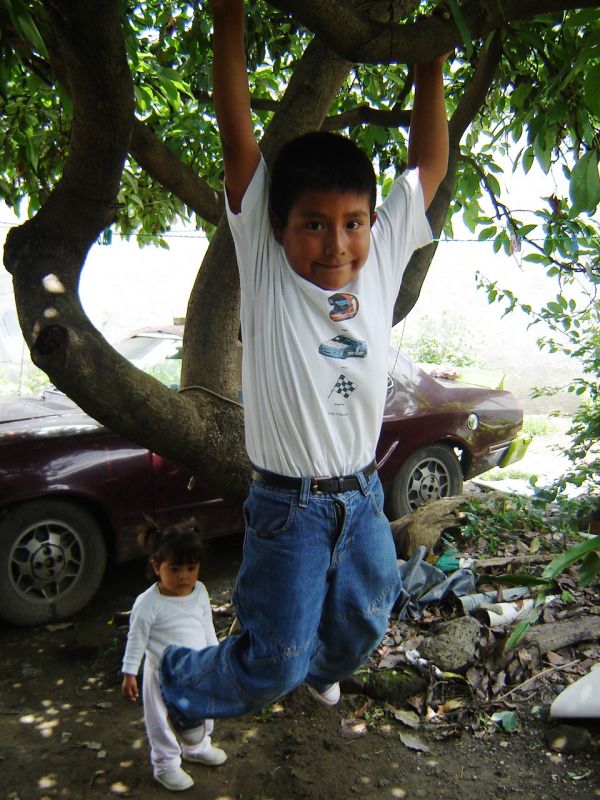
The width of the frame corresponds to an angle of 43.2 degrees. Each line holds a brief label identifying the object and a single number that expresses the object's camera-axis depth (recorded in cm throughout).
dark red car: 434
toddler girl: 280
